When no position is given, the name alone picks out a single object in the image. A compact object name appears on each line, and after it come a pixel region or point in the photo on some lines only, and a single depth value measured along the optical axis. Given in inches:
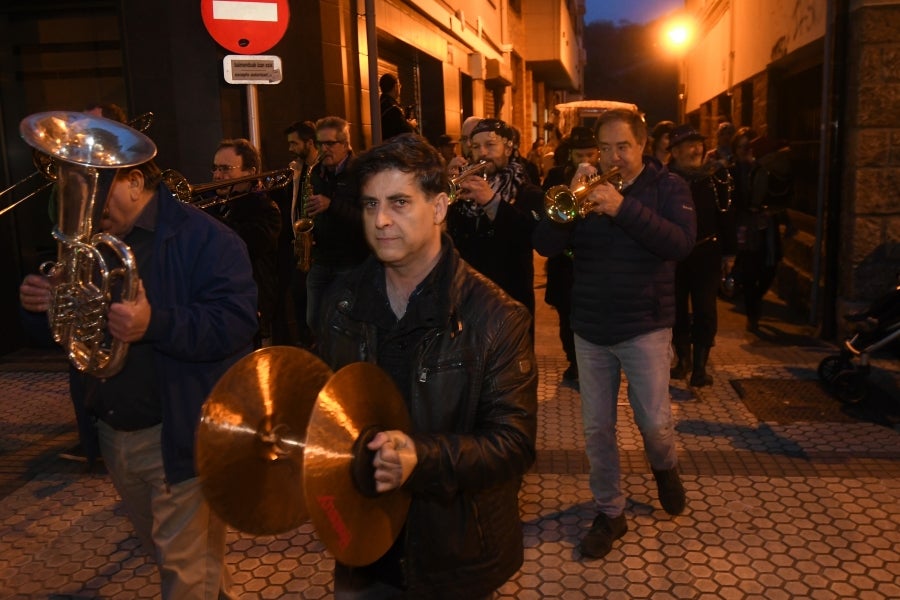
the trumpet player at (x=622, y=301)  146.9
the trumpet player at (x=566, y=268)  240.2
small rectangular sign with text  196.5
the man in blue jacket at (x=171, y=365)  108.0
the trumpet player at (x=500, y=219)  182.7
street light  949.2
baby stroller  219.0
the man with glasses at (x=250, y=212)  210.7
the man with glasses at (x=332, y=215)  220.7
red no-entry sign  199.5
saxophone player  247.1
